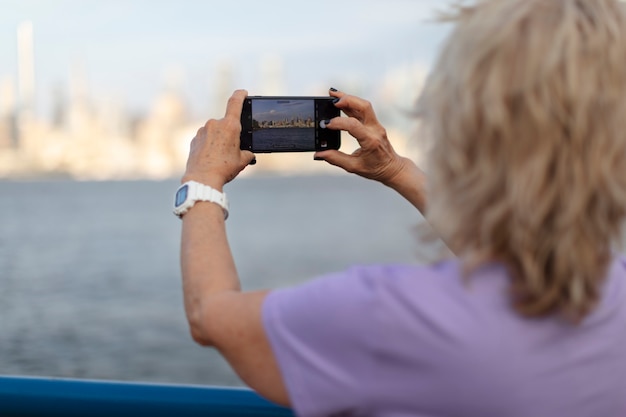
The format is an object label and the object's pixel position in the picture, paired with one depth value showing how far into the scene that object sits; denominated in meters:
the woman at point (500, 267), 0.89
